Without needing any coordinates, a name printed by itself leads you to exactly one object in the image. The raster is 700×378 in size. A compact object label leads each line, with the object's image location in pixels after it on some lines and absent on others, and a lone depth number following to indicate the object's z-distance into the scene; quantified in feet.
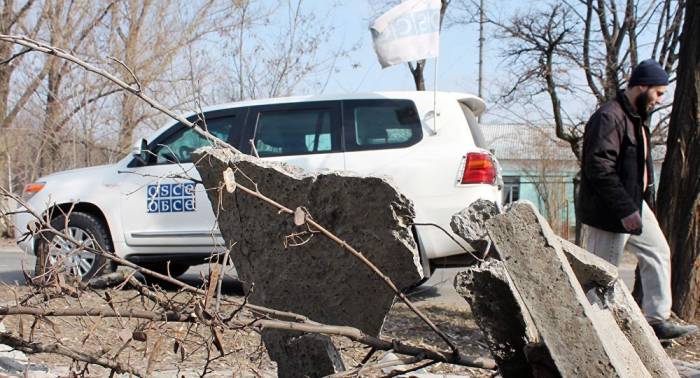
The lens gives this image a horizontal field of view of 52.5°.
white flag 24.25
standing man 14.05
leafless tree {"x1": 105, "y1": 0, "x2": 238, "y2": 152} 48.32
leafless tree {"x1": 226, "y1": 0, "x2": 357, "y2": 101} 45.73
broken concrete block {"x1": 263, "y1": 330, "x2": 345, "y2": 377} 8.74
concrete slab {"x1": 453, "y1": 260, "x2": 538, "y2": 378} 7.33
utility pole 52.06
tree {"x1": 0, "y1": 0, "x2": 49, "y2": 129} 48.19
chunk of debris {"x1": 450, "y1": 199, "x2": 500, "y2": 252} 7.98
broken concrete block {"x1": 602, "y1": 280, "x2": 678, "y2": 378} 8.97
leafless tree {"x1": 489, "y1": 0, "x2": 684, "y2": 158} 45.78
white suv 20.20
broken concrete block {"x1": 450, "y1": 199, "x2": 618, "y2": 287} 7.98
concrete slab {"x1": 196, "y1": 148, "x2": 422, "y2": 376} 8.41
